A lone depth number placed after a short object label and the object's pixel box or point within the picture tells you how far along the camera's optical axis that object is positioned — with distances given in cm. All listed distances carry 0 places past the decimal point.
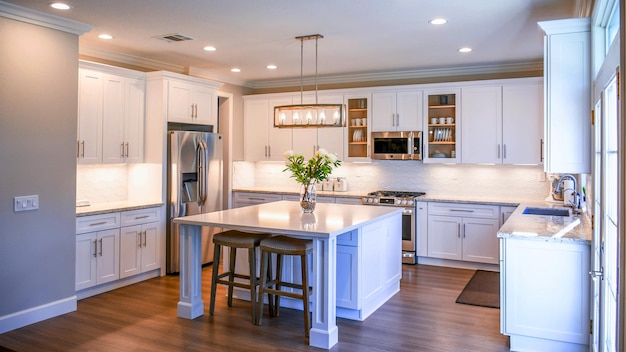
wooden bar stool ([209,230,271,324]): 414
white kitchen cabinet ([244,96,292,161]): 758
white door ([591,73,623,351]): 216
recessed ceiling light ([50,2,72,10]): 388
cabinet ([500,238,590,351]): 328
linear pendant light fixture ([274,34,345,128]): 468
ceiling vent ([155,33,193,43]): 494
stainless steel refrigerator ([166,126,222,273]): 579
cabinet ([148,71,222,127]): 574
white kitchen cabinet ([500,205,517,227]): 586
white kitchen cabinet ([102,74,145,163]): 531
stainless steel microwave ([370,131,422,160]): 663
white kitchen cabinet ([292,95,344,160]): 716
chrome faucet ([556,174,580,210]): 461
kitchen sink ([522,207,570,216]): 505
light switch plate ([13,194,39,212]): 398
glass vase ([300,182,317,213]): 458
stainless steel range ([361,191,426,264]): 636
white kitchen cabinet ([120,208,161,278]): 527
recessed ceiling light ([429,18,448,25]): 434
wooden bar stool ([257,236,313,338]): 388
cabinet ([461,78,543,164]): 601
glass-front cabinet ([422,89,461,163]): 643
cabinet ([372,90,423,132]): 663
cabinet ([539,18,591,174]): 345
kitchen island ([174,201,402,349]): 363
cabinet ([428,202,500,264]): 598
